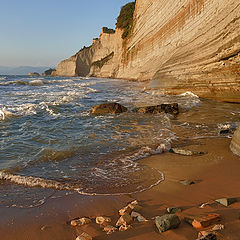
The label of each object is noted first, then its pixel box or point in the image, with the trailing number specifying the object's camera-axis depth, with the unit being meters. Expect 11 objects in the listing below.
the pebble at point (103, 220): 2.13
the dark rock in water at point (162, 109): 8.09
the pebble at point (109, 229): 1.93
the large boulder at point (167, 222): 1.84
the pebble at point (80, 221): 2.11
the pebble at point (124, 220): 2.05
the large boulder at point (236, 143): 3.84
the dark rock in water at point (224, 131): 5.29
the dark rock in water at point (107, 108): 8.40
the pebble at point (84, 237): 1.80
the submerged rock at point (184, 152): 4.09
